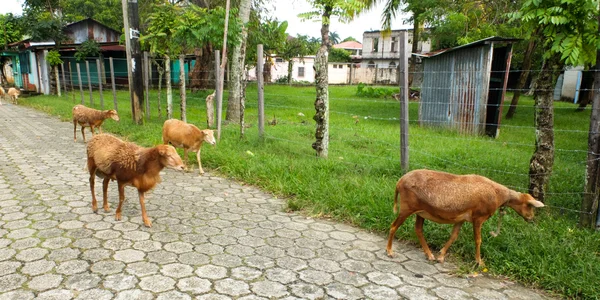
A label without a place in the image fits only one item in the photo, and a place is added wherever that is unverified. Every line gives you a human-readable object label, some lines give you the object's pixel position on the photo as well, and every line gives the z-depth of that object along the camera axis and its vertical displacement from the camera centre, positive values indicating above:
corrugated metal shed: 9.98 -0.12
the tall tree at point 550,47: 3.73 +0.33
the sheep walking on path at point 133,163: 4.07 -0.84
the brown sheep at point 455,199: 3.38 -0.99
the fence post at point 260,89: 7.41 -0.15
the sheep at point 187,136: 6.48 -0.89
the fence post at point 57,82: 19.89 -0.11
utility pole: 10.21 +0.59
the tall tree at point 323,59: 5.88 +0.34
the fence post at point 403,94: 5.23 -0.16
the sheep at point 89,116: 8.62 -0.76
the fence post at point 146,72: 10.14 +0.21
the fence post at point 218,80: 7.94 +0.01
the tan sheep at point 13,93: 18.27 -0.60
